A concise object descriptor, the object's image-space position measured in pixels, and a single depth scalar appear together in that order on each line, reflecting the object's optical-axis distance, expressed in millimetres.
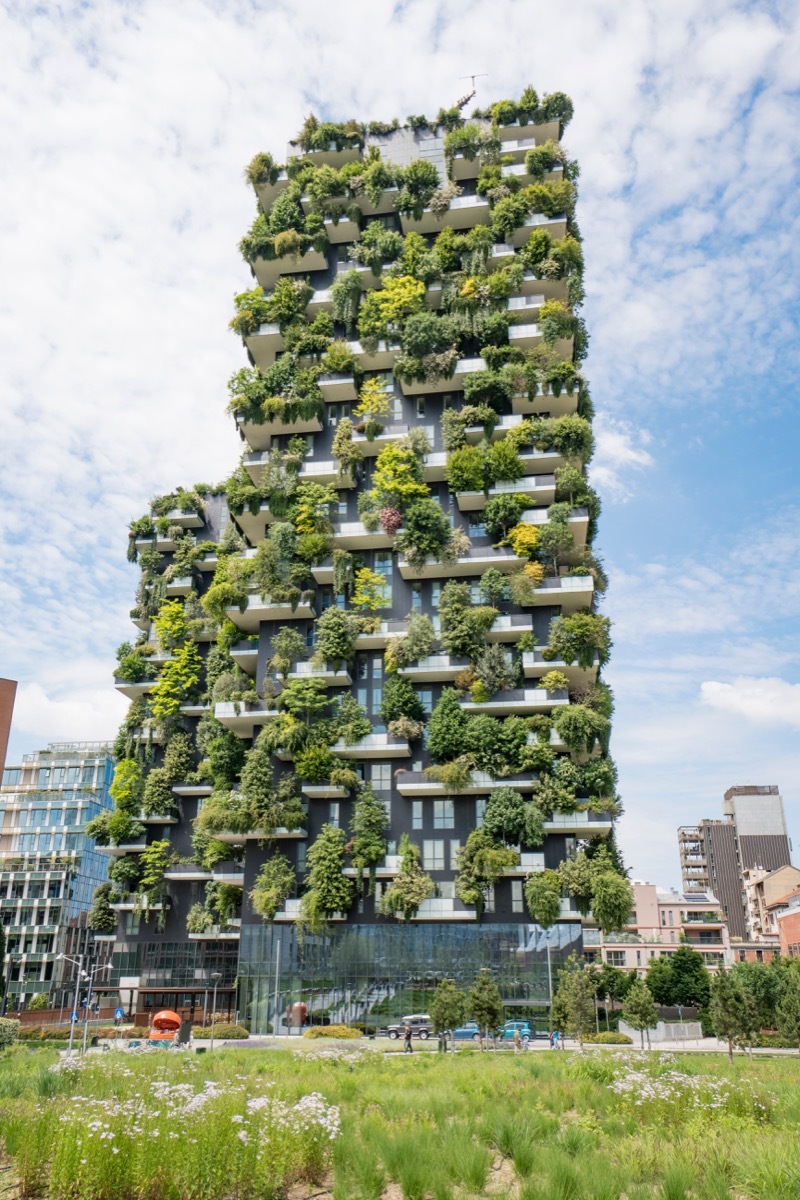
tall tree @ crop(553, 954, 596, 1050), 39938
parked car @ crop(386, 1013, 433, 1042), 47312
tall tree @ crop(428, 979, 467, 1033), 37000
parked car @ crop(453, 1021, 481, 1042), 48291
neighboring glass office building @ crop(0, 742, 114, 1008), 96688
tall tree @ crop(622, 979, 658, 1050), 40000
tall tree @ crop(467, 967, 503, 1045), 38312
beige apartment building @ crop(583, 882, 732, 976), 108750
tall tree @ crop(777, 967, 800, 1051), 47031
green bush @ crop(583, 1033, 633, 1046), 47281
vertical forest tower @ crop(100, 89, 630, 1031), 49250
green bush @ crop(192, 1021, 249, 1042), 47406
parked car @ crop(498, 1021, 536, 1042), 46469
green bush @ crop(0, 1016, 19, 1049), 32656
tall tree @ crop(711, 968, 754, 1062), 35969
